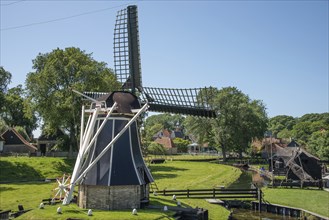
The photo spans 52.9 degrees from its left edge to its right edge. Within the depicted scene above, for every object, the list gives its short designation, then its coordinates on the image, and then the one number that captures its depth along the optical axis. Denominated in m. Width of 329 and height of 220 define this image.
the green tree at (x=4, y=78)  56.53
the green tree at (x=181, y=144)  90.06
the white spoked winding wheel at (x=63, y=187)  17.94
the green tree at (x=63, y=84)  41.72
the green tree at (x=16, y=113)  73.75
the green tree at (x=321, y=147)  58.25
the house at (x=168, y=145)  84.56
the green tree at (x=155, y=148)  66.41
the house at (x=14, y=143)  57.78
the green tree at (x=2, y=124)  48.72
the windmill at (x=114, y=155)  19.08
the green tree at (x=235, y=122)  63.88
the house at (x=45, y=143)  58.03
